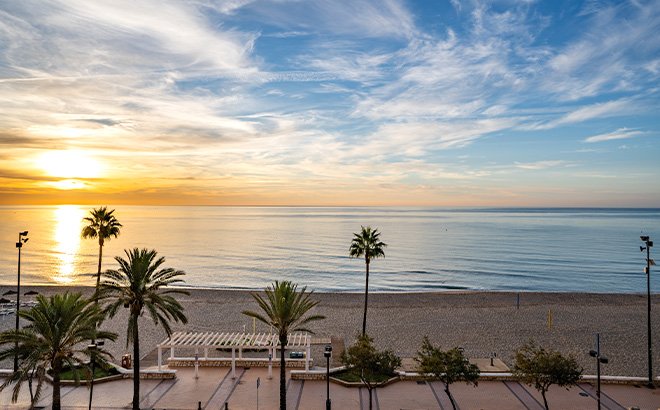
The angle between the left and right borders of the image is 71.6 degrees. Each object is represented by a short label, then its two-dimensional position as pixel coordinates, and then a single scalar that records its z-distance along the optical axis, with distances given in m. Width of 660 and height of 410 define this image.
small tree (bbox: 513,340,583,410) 21.45
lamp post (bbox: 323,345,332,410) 22.66
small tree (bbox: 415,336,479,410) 21.89
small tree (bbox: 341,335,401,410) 23.91
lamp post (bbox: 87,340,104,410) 20.31
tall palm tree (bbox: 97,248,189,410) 22.50
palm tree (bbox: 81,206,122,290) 38.92
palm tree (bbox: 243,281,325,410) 22.53
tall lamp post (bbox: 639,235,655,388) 25.61
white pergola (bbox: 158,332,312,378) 27.58
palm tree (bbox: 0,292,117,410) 19.47
